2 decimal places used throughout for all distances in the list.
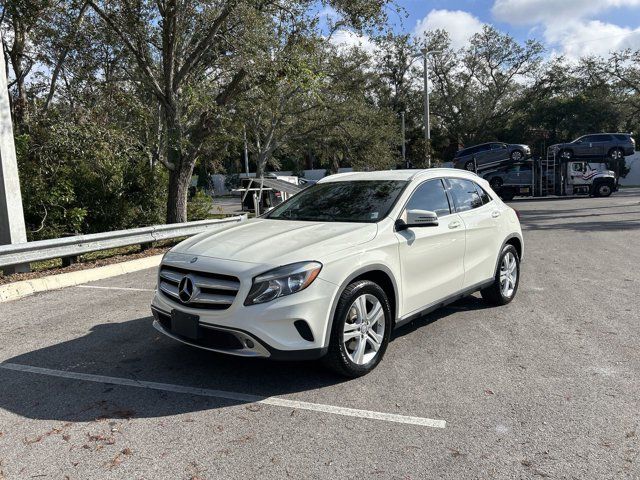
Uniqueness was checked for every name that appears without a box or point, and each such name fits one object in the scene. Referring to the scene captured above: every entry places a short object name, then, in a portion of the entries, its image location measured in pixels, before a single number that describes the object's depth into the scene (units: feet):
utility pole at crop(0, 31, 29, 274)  27.89
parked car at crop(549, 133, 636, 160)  100.12
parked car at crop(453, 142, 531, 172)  98.22
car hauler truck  95.61
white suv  12.03
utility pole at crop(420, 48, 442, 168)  82.73
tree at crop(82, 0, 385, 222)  37.86
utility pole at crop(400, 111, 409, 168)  132.40
